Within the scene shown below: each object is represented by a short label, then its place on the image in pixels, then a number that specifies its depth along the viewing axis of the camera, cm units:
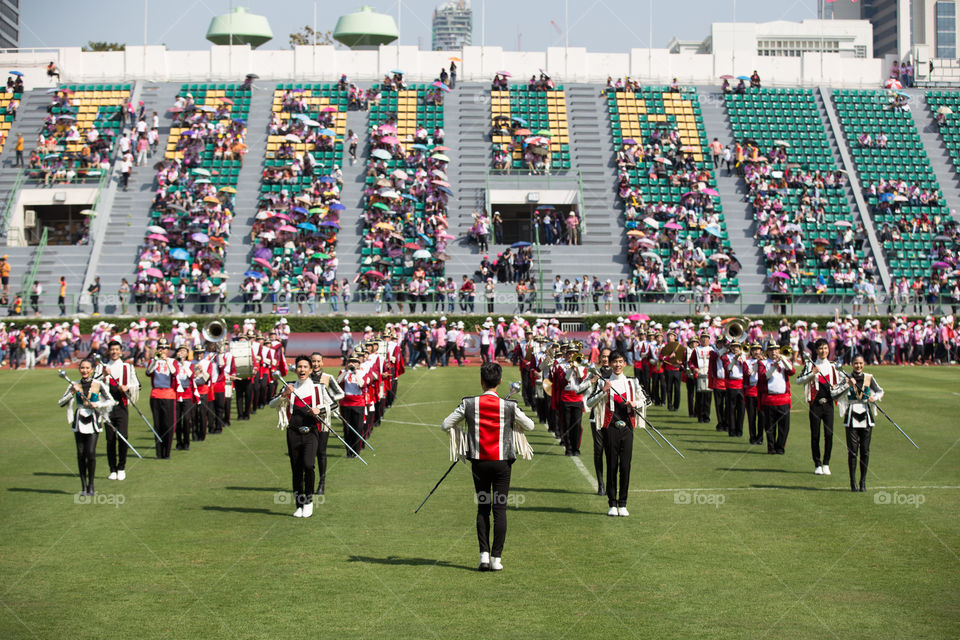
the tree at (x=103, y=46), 10131
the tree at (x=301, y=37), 9688
